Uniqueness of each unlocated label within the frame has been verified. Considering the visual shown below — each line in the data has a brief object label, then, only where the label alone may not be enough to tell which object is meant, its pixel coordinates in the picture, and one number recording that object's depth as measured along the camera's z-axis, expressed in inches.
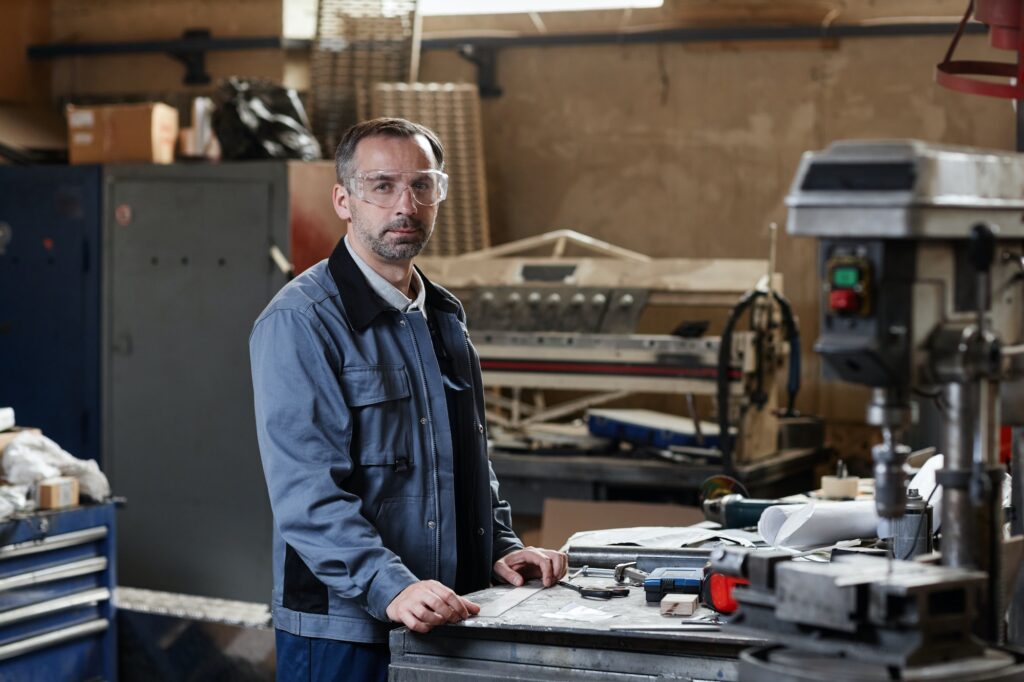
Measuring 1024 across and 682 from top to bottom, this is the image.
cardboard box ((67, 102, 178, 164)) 202.1
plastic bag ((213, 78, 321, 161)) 197.9
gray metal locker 195.9
